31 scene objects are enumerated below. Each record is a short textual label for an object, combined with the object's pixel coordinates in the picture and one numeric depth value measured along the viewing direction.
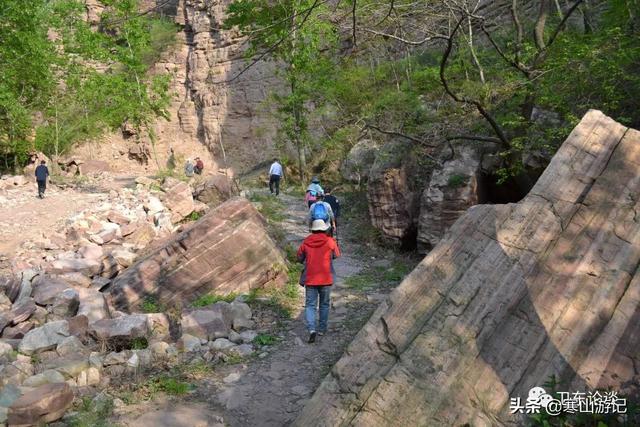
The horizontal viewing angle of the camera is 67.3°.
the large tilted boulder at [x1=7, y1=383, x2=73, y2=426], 3.71
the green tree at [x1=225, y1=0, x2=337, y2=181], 15.95
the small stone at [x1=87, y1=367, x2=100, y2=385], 4.62
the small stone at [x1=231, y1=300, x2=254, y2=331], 6.08
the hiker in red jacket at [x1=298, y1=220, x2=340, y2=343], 5.44
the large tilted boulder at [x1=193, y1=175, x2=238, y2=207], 13.84
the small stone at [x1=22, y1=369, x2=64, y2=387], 4.38
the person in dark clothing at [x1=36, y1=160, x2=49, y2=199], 14.99
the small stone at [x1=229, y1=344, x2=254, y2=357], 5.35
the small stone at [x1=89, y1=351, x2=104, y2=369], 4.84
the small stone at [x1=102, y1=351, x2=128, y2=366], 4.94
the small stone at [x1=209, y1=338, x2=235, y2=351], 5.41
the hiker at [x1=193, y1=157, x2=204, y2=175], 24.11
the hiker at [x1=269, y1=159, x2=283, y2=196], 16.67
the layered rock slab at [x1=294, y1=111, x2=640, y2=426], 3.18
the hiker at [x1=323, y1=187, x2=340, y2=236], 9.95
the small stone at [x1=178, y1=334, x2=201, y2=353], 5.37
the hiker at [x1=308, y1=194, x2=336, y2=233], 7.88
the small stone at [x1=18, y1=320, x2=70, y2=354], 5.30
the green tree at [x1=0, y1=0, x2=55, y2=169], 17.00
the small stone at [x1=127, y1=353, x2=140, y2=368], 4.86
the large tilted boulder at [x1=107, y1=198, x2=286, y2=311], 7.26
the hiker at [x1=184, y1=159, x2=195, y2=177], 22.42
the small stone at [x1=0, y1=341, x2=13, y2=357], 5.21
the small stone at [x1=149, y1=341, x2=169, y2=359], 5.11
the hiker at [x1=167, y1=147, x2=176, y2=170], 29.43
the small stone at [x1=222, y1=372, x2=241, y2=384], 4.77
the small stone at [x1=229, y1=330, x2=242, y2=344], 5.69
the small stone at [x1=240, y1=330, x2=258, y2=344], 5.72
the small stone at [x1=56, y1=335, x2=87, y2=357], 5.23
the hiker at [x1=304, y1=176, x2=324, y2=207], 9.91
